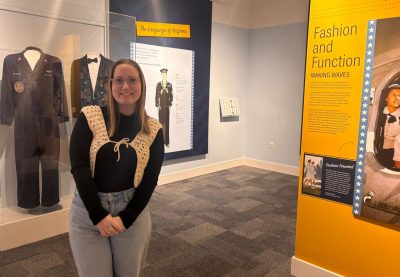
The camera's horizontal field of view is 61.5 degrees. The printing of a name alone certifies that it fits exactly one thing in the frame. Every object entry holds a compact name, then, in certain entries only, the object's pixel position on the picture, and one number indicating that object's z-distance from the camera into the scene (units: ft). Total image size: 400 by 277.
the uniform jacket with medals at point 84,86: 11.04
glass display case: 9.78
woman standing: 4.64
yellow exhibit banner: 6.31
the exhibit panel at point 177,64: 14.49
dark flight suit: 9.76
